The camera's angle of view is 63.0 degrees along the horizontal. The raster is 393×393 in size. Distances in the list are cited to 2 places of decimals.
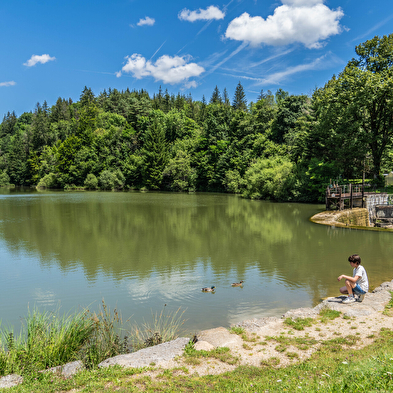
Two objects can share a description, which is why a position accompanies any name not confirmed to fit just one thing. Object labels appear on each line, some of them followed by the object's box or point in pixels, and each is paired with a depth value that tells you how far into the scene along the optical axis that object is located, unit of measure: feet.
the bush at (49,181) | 255.29
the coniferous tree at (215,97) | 372.74
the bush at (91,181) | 238.48
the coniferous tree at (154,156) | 226.79
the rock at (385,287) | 28.83
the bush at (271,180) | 134.21
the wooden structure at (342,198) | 86.63
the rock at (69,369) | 16.02
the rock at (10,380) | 14.98
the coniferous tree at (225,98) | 385.93
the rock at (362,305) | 23.21
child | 25.57
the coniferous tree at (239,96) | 348.36
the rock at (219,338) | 19.03
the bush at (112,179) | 232.73
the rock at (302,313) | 23.71
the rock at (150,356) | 16.83
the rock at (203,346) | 18.11
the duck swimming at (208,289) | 32.65
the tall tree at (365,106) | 99.09
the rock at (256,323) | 22.00
